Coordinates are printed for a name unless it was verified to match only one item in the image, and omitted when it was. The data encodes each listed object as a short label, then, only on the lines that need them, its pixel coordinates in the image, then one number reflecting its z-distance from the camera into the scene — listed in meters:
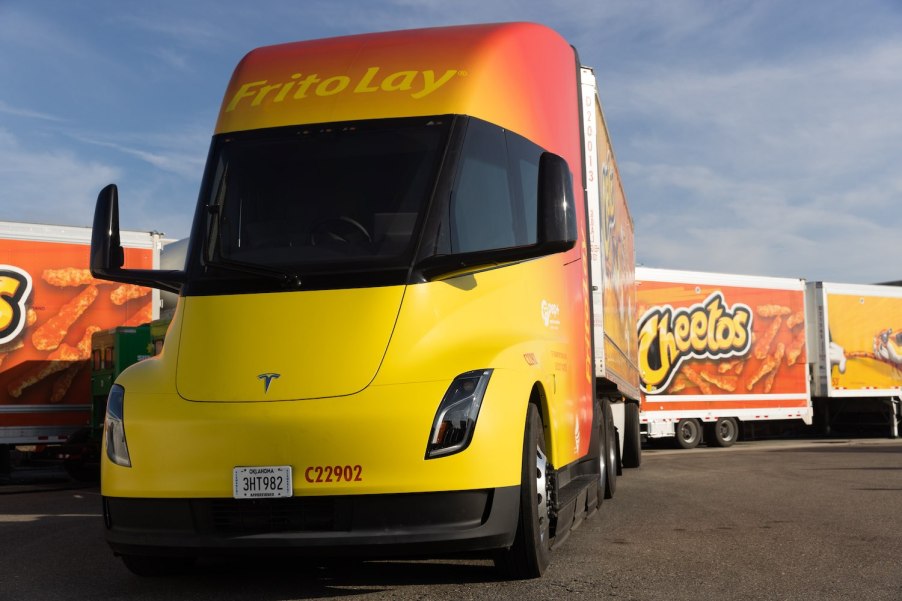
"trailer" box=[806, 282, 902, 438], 28.08
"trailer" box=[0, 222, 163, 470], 15.40
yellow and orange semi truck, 5.31
